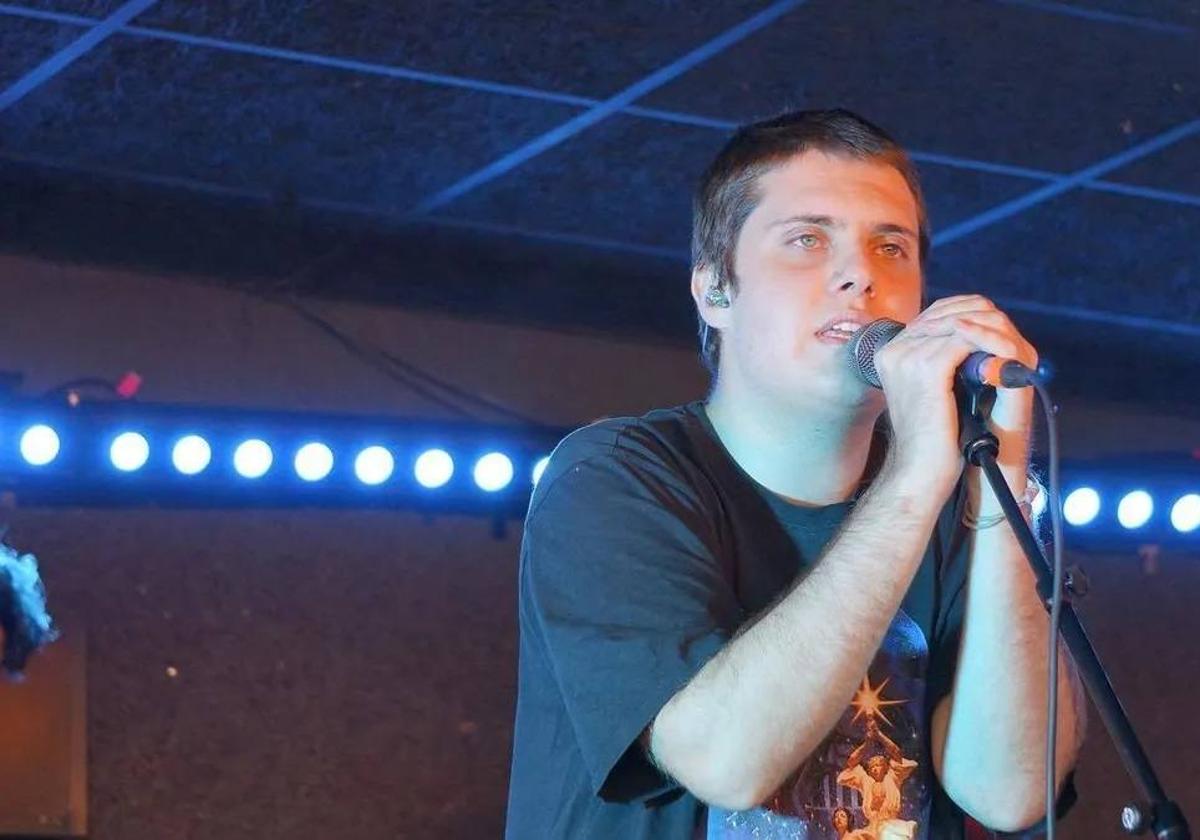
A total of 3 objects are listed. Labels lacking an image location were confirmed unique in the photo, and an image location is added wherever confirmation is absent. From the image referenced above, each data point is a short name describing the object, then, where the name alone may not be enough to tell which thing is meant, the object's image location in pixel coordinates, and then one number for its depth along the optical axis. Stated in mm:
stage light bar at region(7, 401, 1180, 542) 5853
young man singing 4107
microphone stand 3862
